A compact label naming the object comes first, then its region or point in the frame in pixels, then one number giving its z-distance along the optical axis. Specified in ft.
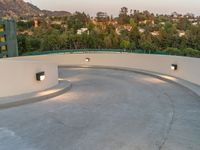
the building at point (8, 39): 103.18
